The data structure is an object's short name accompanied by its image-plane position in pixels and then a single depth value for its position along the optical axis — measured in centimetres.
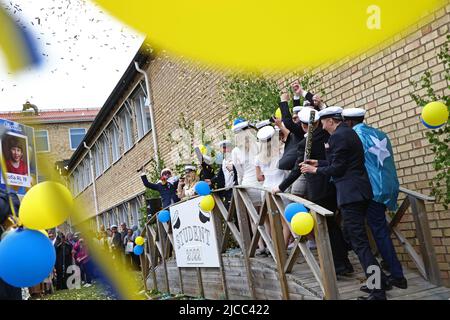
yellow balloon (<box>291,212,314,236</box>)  336
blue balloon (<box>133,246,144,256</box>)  770
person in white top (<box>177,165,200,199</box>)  626
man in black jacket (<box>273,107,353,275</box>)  395
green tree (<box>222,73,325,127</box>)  565
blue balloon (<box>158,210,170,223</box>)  647
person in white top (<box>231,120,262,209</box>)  470
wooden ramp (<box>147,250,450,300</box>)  352
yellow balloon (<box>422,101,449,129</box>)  337
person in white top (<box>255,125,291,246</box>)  435
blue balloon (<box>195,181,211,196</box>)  509
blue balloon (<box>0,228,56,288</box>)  207
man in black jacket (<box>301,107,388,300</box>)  348
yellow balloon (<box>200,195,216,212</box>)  522
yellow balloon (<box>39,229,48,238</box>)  222
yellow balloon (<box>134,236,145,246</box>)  780
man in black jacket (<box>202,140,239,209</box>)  547
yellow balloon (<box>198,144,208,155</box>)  638
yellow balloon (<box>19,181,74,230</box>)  193
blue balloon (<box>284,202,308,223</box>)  347
